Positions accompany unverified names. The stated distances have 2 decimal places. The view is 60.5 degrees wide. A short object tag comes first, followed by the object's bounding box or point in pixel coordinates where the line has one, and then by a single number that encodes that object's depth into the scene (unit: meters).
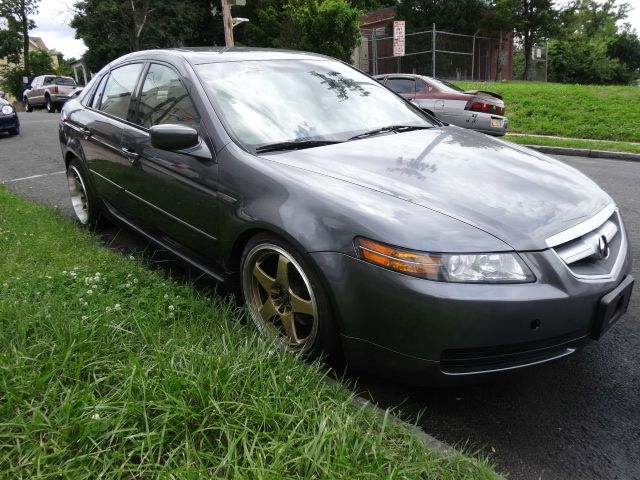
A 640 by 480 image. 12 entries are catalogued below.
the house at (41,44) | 83.06
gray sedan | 2.10
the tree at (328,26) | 22.05
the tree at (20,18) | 44.72
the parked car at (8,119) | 12.94
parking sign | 14.84
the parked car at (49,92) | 26.11
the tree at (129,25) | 32.09
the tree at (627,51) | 45.03
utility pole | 14.69
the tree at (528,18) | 28.14
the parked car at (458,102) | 10.06
